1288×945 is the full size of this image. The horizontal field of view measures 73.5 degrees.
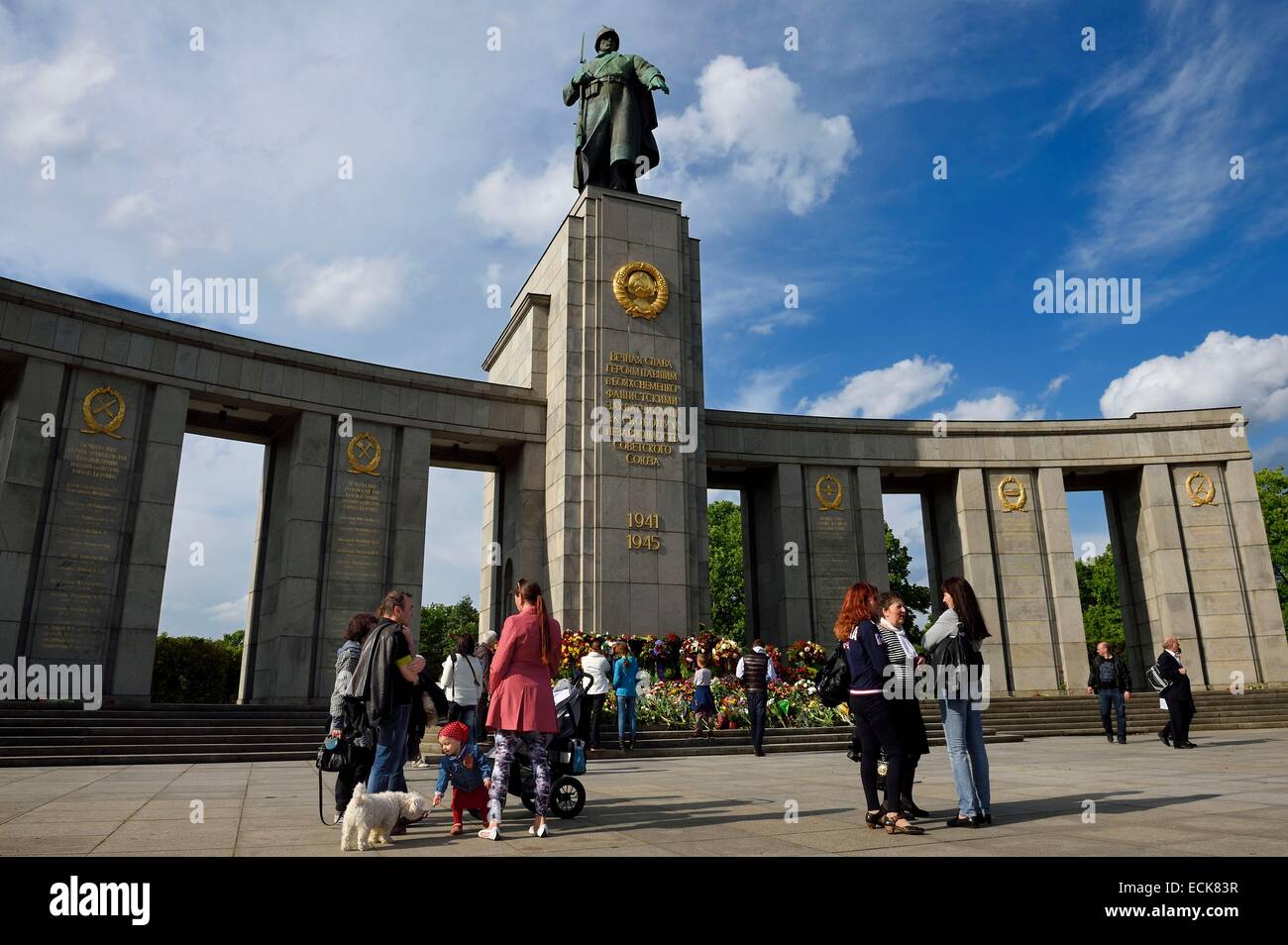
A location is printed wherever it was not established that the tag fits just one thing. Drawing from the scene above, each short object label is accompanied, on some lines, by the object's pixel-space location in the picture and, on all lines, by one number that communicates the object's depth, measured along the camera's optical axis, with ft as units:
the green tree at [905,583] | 158.10
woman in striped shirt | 22.72
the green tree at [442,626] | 249.55
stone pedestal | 74.33
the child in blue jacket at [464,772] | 23.50
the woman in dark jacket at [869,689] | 21.84
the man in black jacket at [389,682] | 22.12
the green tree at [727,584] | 167.02
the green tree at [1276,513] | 132.36
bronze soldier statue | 85.56
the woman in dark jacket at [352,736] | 23.32
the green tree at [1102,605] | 179.11
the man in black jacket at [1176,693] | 49.98
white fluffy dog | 19.40
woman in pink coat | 22.59
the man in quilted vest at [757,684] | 50.42
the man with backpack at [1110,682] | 54.65
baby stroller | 23.93
